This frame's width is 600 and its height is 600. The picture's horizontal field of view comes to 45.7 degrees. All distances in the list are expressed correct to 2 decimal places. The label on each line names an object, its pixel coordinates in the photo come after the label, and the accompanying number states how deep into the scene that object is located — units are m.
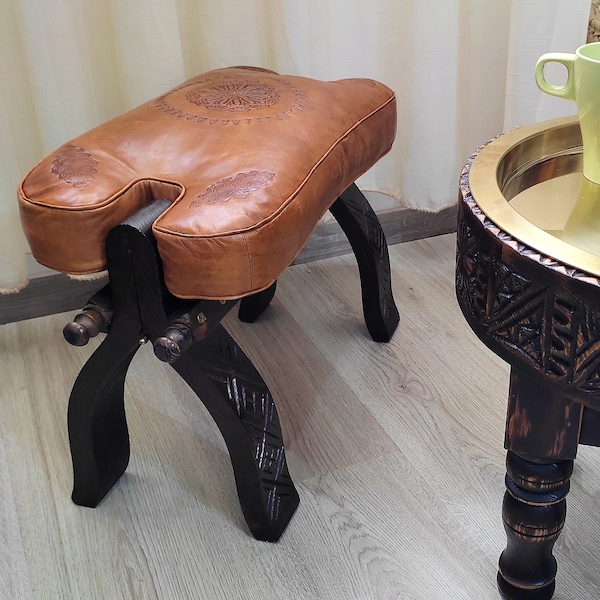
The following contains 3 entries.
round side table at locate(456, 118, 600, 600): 0.50
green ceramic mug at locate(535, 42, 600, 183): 0.62
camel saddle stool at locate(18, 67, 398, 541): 0.68
